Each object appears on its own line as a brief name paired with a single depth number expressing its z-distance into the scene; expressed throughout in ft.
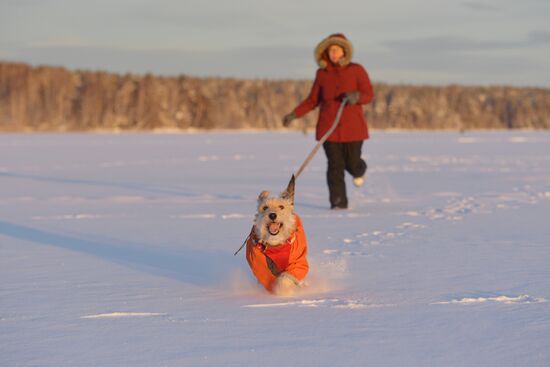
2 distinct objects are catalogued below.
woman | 53.47
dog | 25.77
